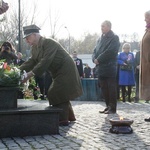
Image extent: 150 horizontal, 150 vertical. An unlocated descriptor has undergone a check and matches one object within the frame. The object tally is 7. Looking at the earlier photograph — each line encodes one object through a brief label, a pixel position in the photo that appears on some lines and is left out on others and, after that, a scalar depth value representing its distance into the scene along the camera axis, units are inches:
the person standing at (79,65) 493.7
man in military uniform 227.0
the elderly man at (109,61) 295.0
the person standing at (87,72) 850.4
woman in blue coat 425.4
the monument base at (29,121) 196.2
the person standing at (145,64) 253.0
